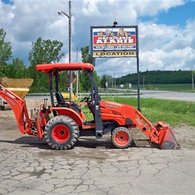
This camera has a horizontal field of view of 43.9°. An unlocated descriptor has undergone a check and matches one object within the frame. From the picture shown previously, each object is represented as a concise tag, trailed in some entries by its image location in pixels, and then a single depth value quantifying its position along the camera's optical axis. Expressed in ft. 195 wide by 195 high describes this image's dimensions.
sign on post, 39.24
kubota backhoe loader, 21.59
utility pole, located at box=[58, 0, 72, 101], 49.43
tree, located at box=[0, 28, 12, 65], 96.69
